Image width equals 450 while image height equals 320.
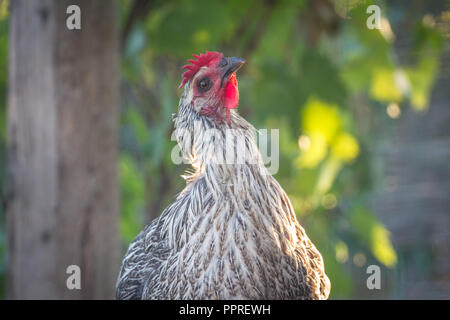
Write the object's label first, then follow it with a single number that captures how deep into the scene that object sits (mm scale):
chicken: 1242
